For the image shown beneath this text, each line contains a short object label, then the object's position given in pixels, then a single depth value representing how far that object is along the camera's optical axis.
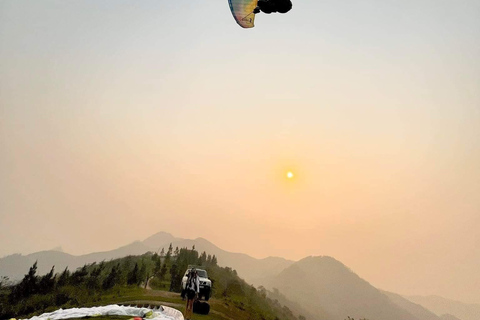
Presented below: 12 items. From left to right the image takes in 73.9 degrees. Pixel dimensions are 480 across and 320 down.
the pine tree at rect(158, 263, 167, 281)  72.96
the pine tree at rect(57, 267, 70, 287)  74.00
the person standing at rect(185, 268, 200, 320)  18.66
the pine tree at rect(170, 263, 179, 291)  63.57
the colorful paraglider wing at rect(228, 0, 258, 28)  14.55
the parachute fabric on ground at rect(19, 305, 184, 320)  17.91
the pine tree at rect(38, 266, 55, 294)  72.69
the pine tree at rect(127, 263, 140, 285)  58.84
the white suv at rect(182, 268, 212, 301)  22.97
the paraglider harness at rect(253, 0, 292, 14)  11.80
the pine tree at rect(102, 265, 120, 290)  60.88
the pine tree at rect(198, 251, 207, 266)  97.19
